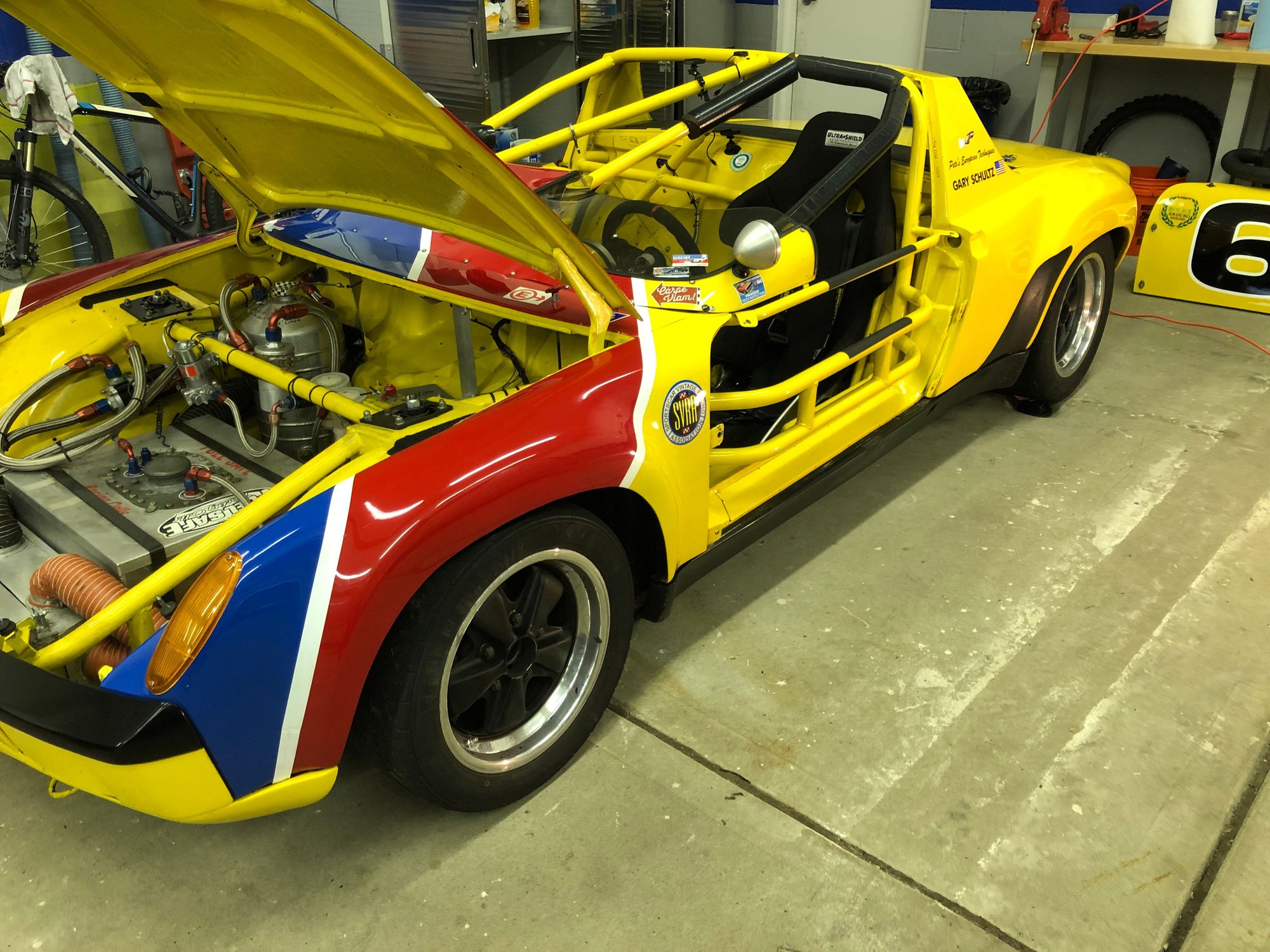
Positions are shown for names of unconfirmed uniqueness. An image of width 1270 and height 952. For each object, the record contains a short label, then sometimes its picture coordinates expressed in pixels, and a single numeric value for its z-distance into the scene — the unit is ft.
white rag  13.39
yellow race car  5.04
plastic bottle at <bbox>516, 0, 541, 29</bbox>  20.47
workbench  15.66
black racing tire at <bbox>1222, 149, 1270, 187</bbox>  15.35
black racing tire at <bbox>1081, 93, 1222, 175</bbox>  18.81
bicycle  14.65
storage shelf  19.63
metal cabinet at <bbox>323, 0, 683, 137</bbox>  18.49
